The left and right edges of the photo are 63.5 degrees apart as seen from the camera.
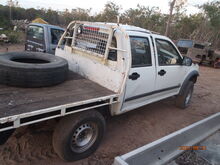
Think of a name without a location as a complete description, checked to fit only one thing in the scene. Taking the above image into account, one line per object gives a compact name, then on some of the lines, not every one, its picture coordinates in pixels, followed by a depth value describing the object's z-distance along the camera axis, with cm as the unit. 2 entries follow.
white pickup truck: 204
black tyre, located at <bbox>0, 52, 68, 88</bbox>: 223
